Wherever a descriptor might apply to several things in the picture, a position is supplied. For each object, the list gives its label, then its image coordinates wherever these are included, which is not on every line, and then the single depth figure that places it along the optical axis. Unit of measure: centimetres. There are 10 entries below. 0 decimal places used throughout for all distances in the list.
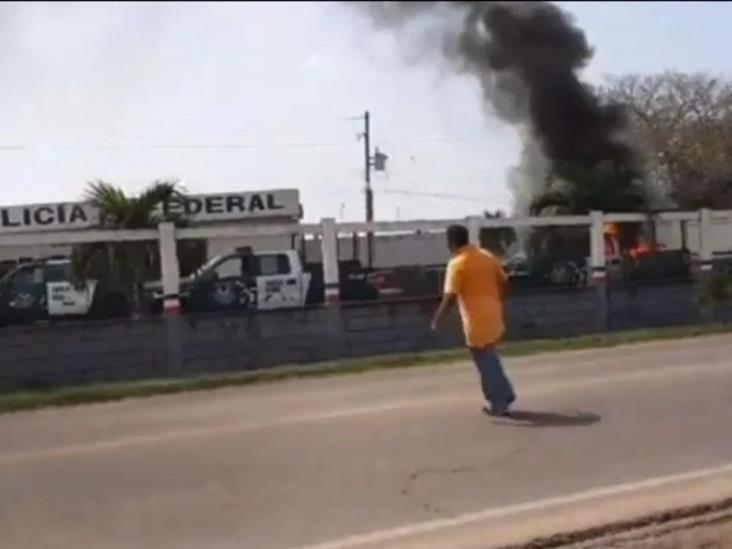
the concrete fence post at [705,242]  2134
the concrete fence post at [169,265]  1928
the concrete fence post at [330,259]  2053
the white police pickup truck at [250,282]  2202
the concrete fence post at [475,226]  2181
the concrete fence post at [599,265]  2258
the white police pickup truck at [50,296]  2028
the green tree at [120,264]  1994
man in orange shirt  1050
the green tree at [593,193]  2383
